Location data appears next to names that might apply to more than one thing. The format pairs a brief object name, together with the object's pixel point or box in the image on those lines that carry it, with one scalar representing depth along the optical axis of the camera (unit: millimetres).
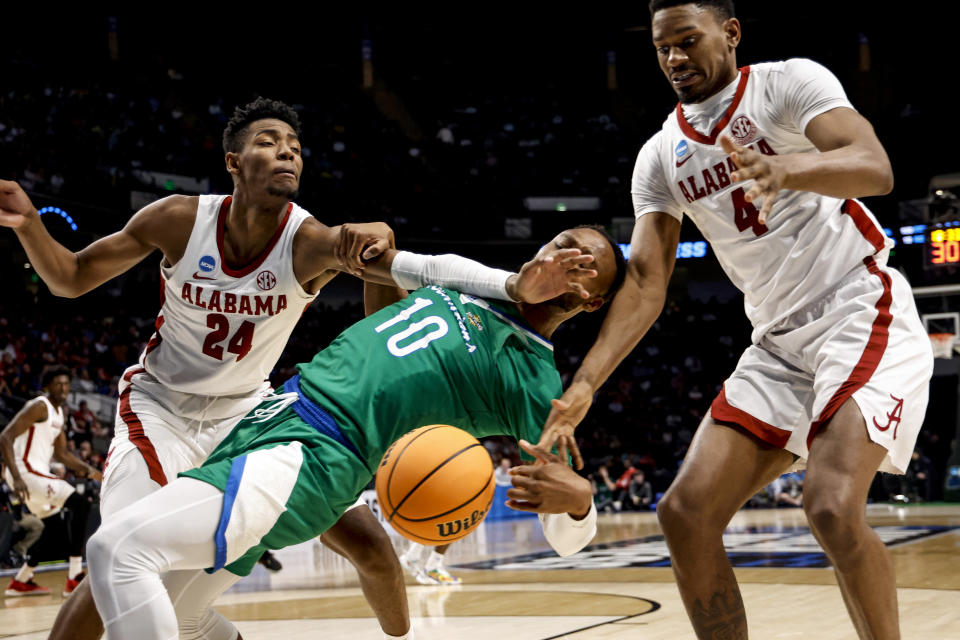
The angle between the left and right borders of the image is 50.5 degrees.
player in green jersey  2727
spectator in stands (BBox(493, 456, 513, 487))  18712
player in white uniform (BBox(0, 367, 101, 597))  8938
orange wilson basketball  3018
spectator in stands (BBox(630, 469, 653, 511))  21359
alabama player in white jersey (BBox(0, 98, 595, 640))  4078
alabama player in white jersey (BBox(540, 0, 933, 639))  3006
